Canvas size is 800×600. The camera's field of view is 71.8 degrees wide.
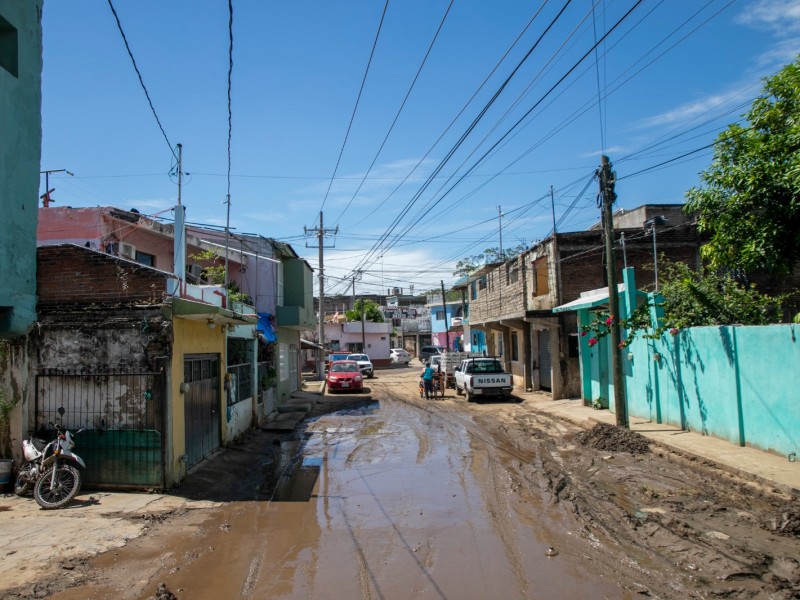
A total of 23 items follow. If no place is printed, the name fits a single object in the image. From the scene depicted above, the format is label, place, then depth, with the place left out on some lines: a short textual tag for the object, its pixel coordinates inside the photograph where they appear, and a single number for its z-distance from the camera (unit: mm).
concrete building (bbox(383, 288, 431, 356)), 75812
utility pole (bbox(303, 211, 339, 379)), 36062
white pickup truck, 22844
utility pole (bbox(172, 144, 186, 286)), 11966
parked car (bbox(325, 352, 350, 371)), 39047
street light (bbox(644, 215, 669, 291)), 22588
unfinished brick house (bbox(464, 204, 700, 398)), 22125
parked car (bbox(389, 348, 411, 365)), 58938
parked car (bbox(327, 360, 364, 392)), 28297
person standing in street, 25047
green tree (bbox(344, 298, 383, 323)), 64688
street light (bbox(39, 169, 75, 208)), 16172
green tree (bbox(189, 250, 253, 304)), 18500
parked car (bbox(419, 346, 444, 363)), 54688
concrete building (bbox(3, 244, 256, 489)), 9070
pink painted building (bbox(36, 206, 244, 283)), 16452
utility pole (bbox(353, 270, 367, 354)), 53603
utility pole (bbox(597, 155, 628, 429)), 13484
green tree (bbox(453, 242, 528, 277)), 44281
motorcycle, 7996
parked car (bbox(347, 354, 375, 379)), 40938
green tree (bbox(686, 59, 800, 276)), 10391
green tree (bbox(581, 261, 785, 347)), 12406
